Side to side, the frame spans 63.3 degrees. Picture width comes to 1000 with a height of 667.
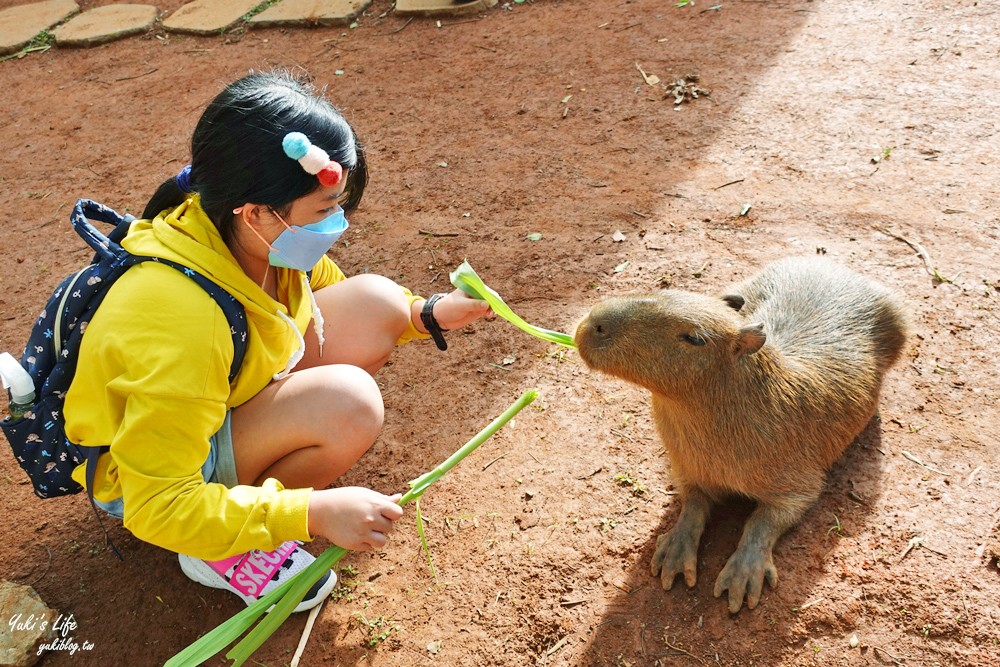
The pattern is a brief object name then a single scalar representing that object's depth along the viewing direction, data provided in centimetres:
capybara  214
